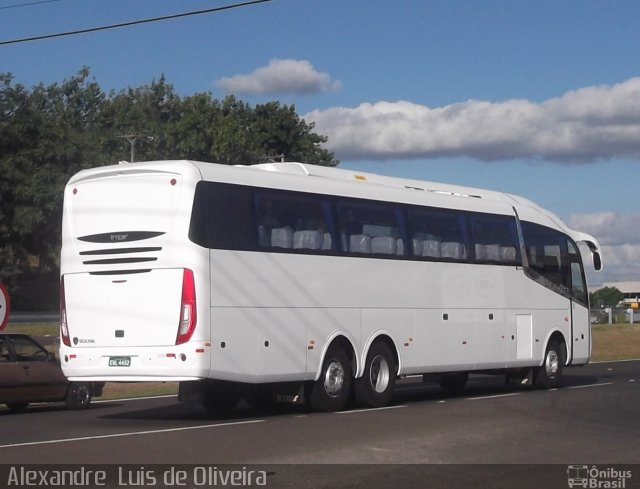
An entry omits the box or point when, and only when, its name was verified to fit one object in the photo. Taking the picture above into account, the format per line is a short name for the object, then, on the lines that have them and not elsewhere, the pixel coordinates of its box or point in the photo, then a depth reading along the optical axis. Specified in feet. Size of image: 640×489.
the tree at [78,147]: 208.64
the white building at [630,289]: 552.41
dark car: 60.59
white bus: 51.34
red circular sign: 63.00
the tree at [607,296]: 481.18
